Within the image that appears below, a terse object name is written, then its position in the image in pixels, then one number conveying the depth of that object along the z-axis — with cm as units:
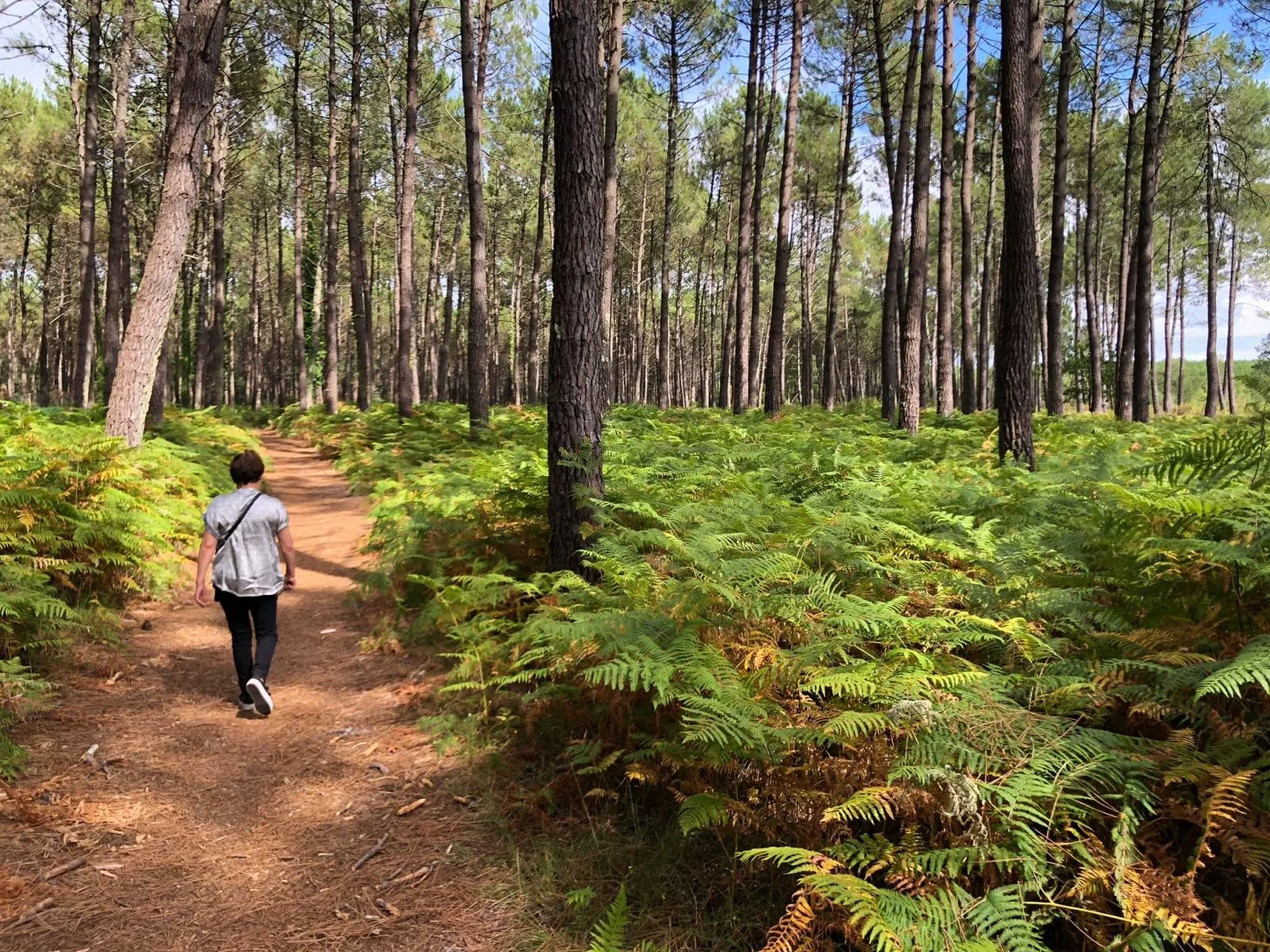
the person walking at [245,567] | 477
